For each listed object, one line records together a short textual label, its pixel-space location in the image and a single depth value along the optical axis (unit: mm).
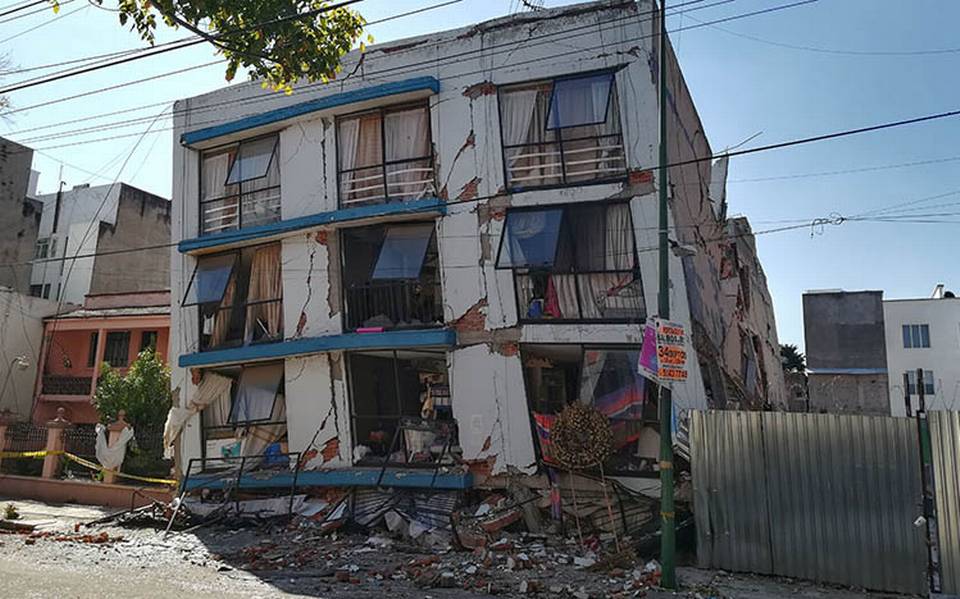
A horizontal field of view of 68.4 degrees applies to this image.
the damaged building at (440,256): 14336
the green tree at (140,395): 21953
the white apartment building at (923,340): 46200
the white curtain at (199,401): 17750
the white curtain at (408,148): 16219
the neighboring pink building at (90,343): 26875
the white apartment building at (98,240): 34156
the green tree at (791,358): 61656
